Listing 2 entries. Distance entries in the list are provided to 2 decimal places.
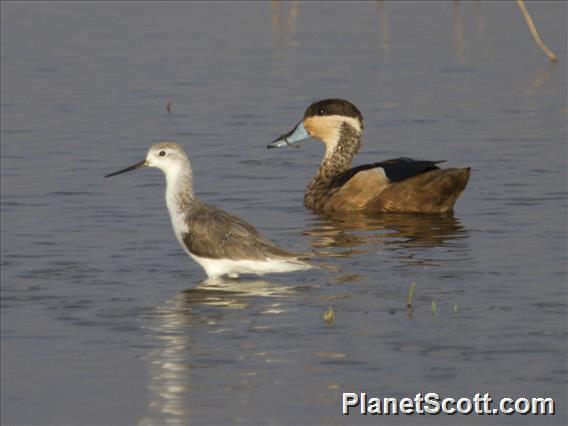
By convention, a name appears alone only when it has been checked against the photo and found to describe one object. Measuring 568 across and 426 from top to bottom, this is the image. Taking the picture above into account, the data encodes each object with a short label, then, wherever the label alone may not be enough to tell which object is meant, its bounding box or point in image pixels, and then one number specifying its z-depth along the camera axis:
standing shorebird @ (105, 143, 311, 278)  13.78
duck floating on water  17.62
